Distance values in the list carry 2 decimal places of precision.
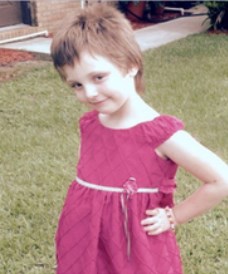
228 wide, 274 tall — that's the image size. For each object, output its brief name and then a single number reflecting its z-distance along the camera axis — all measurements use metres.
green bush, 9.23
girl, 1.87
